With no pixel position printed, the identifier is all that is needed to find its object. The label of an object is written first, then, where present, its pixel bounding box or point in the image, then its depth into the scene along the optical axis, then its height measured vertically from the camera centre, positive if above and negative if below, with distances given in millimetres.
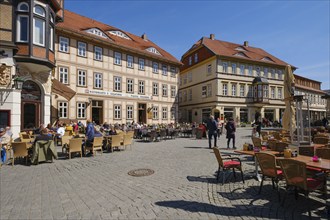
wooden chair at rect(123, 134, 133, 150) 12146 -1366
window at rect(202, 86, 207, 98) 36000 +4213
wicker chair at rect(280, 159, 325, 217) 4035 -1211
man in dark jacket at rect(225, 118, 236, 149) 12062 -692
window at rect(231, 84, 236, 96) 34938 +4303
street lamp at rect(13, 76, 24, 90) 12356 +1976
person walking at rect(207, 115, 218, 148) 12355 -685
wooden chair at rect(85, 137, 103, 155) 10411 -1418
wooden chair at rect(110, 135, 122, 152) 11434 -1340
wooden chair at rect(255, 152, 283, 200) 4781 -1163
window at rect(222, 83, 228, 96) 34053 +4360
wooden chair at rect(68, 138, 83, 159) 9712 -1330
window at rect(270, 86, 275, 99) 38772 +4319
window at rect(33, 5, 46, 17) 13141 +6587
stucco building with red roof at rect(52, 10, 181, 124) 21469 +4798
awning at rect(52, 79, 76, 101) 15803 +1928
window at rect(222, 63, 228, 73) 34219 +7795
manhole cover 6969 -1900
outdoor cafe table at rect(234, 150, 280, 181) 6197 -1078
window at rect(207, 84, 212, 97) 34625 +4203
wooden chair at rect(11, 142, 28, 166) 8758 -1371
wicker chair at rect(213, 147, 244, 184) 5995 -1386
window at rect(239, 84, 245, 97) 35688 +4162
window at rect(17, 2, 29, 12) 12758 +6536
